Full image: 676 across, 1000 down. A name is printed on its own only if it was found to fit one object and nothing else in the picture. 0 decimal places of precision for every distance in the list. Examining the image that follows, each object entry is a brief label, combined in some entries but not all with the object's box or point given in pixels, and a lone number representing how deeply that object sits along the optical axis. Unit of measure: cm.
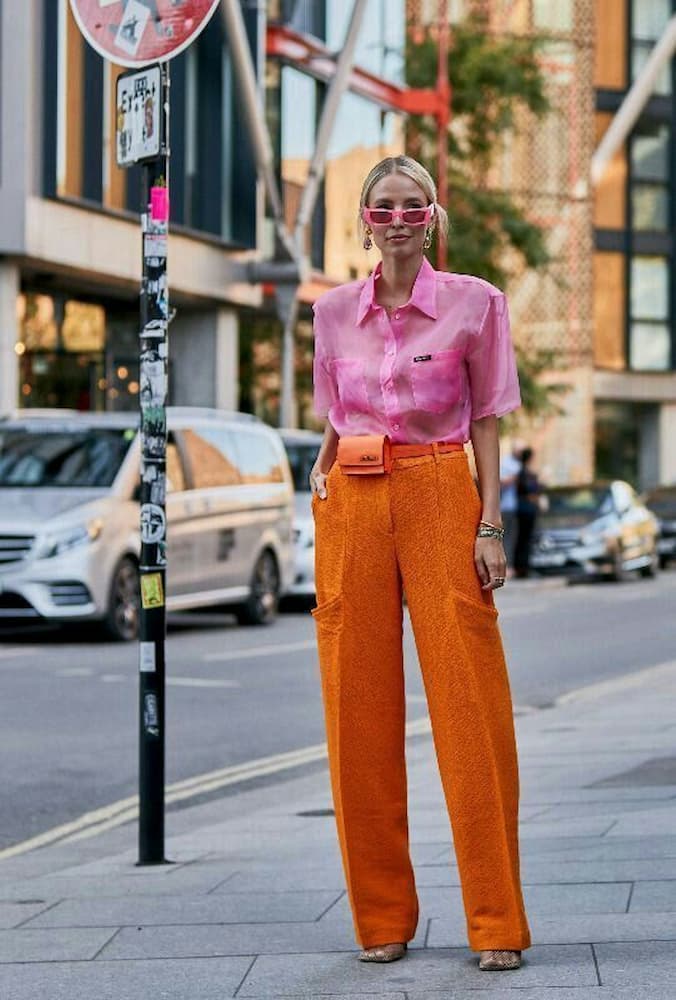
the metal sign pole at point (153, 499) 752
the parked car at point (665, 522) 3862
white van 1800
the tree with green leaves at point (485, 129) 4384
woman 533
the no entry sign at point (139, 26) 728
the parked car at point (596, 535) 3206
